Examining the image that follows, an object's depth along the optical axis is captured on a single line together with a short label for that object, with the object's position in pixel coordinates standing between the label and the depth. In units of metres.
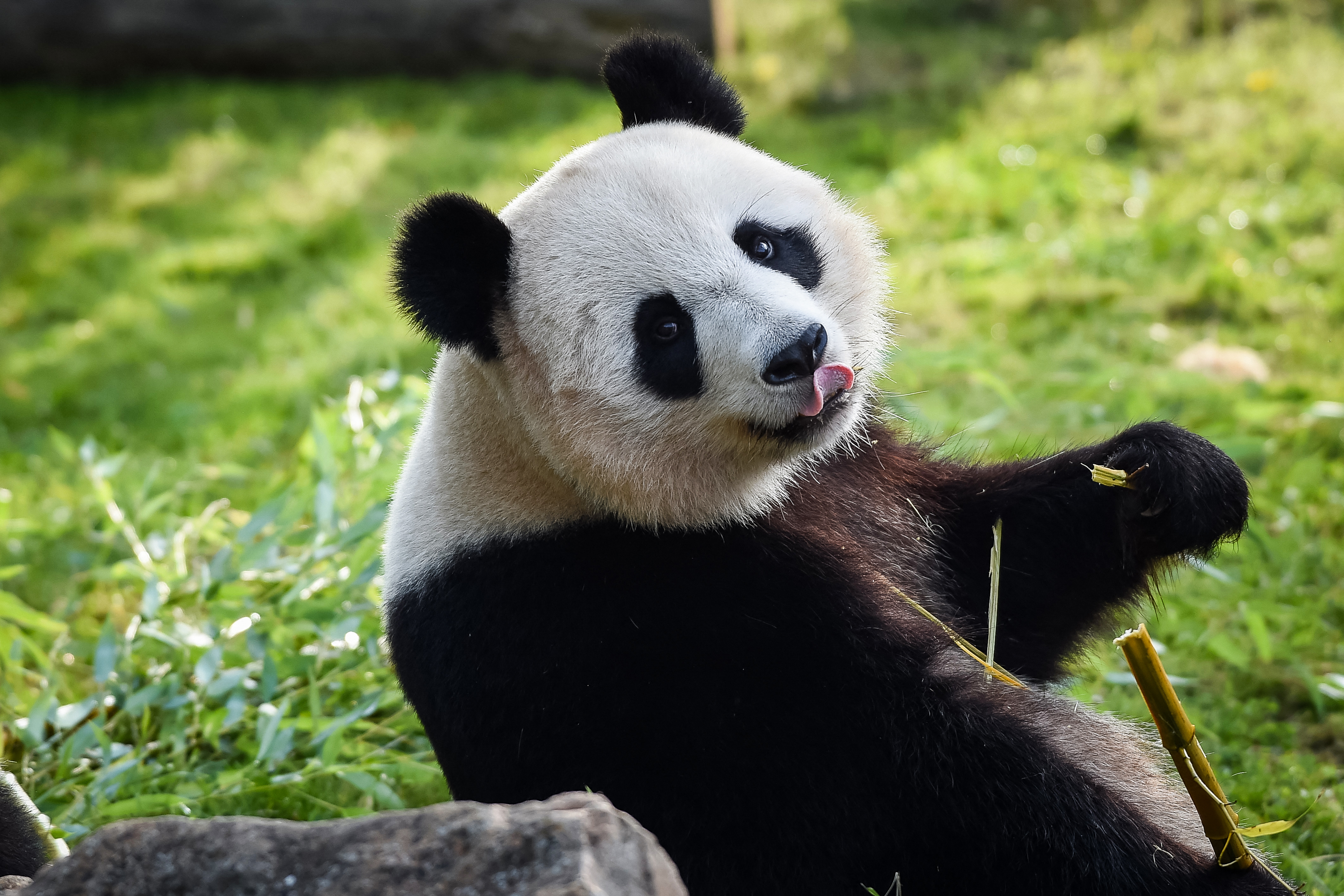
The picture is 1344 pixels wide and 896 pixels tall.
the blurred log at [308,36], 8.72
